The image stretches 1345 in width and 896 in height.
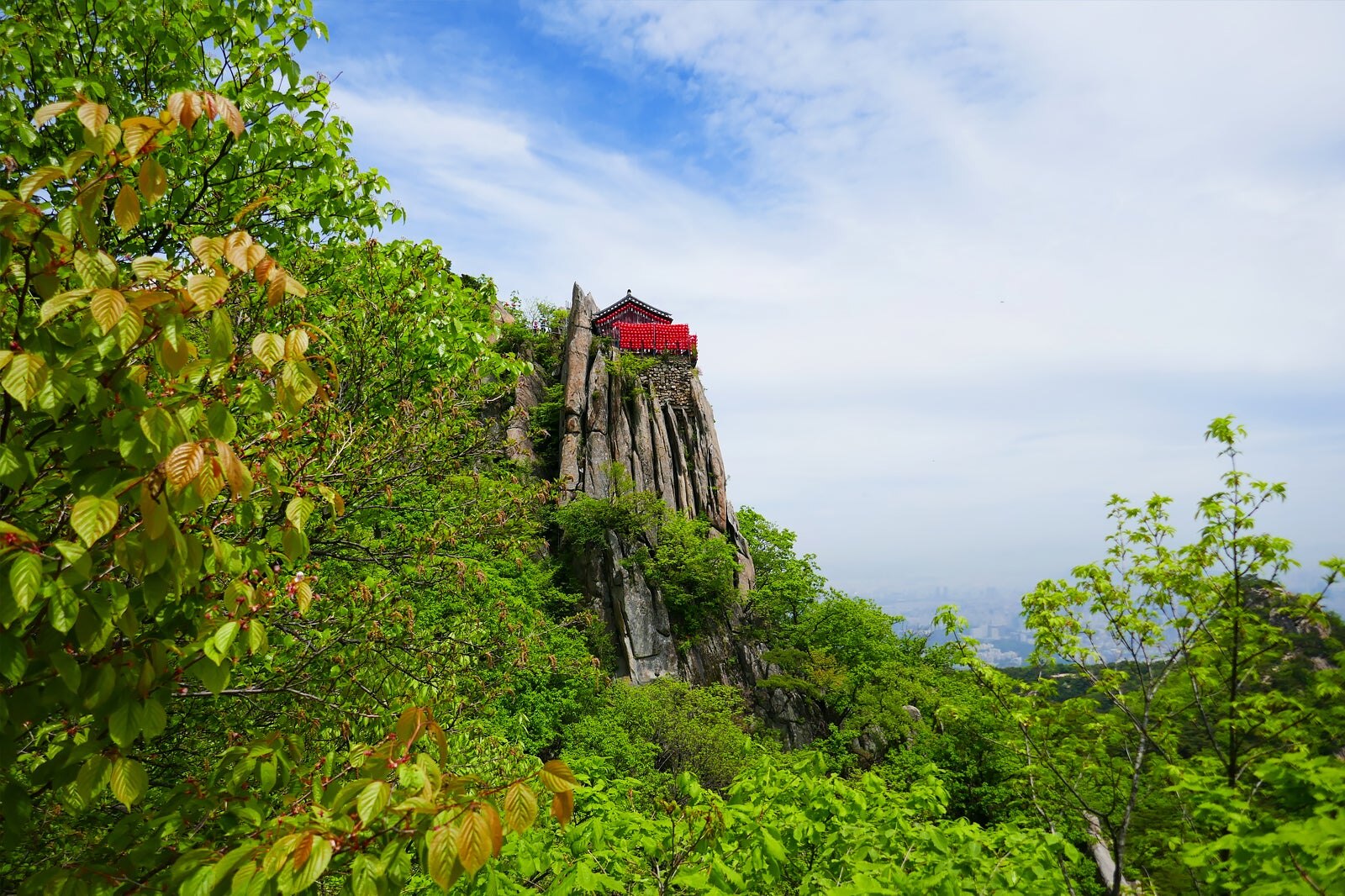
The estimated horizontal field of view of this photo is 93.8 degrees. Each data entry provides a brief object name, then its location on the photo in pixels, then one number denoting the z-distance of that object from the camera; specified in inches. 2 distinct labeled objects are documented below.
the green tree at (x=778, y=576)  1286.9
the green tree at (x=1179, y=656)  339.6
